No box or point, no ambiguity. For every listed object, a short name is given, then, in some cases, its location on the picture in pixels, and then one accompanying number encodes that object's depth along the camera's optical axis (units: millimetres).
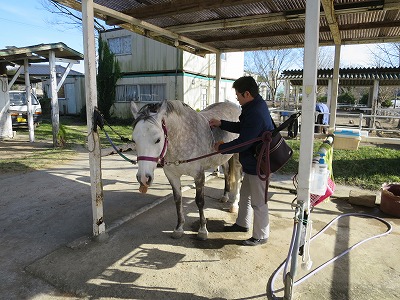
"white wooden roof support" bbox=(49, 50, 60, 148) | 9109
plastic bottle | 2900
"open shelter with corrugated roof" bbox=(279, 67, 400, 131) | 13617
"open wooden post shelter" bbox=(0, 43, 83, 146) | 8875
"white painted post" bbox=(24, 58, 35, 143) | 10066
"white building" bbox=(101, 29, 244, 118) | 15039
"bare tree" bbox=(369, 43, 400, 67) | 19794
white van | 12191
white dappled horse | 2639
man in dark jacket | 2984
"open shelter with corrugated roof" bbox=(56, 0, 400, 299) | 2166
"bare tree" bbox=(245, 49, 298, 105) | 30895
